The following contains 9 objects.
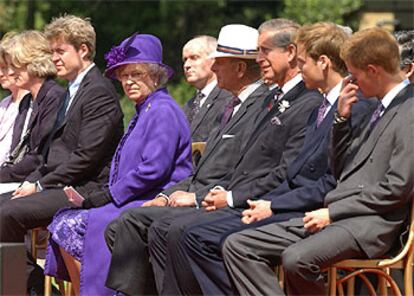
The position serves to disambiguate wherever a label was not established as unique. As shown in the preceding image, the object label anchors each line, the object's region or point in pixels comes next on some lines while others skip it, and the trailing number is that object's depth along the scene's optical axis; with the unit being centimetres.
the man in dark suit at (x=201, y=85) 1737
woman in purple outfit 1405
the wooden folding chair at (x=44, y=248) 1503
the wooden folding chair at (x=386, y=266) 1156
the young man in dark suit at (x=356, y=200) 1141
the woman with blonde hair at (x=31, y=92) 1625
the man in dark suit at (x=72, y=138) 1487
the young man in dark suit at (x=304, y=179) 1235
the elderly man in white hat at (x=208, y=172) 1346
